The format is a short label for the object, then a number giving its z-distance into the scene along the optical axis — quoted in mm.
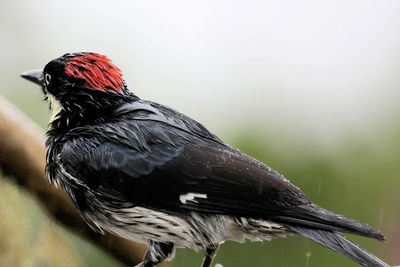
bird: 5398
